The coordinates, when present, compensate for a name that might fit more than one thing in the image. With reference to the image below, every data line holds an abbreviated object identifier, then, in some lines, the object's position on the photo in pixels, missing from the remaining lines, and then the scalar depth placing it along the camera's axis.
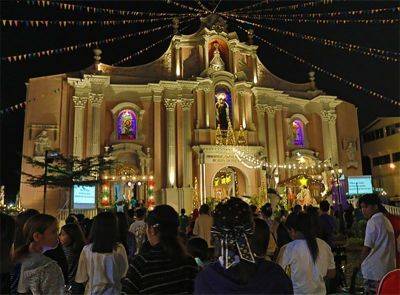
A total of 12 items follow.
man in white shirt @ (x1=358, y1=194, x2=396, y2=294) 5.39
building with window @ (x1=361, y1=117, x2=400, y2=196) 34.69
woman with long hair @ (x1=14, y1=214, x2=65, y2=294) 3.31
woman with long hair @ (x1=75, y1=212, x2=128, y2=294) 4.23
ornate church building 24.95
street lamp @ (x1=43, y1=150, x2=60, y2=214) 16.53
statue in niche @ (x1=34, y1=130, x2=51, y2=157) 24.20
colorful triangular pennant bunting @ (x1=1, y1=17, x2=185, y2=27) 13.00
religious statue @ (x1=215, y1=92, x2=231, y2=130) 27.47
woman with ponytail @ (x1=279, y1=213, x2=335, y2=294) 4.24
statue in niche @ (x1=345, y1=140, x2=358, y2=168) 30.08
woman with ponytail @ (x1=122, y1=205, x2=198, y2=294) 3.04
